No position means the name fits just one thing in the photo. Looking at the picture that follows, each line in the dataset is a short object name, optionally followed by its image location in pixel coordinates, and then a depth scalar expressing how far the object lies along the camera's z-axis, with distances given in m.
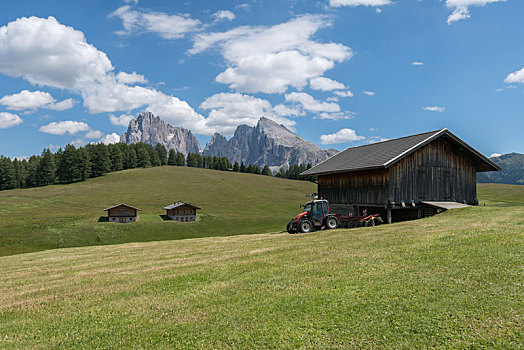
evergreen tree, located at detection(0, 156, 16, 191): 127.06
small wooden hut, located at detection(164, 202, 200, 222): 70.88
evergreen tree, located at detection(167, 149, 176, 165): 191.25
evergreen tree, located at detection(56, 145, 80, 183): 123.56
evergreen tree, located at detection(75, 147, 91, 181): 124.75
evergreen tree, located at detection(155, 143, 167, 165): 190.36
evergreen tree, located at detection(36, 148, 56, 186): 123.62
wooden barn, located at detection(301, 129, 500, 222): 28.00
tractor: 24.47
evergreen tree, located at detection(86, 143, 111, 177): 133.00
